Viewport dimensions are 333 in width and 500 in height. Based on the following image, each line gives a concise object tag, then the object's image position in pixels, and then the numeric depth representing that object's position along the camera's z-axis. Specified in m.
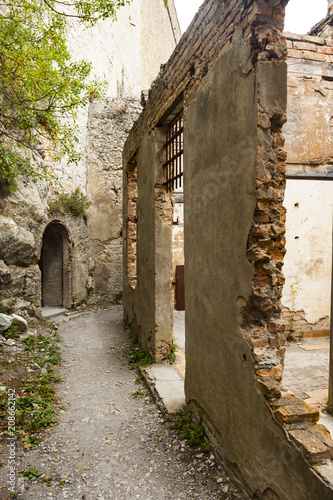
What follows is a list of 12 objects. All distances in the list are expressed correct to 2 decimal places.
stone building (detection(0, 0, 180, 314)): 6.89
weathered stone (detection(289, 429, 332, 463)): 1.75
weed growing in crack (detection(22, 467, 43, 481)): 2.77
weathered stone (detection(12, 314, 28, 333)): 6.13
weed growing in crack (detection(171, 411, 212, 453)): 3.09
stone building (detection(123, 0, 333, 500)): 2.06
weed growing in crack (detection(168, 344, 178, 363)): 4.91
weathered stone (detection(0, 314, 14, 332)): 5.78
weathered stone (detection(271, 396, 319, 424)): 1.99
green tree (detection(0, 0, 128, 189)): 5.18
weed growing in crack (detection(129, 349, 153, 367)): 5.11
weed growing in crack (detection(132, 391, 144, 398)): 4.38
